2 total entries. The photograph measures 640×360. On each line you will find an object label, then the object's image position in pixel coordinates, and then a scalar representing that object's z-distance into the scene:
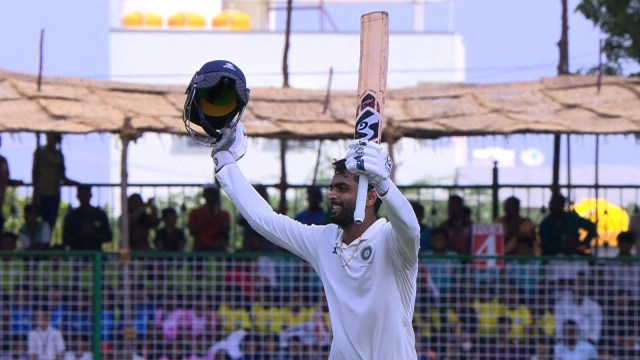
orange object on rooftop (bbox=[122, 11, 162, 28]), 59.00
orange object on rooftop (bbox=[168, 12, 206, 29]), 59.00
